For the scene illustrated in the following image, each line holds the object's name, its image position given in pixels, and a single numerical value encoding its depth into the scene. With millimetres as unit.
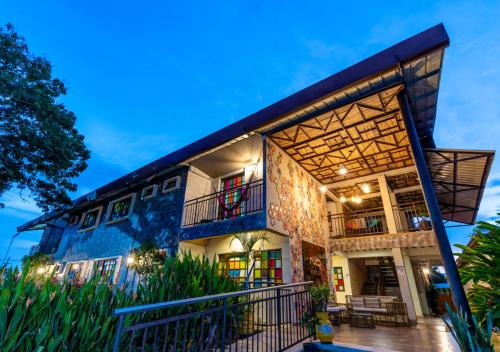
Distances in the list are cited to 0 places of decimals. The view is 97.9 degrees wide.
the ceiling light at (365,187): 10144
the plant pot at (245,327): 4376
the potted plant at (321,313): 3834
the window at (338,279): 10000
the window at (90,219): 11831
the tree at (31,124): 7168
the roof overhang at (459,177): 6176
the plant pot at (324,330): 3812
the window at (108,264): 9569
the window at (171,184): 8962
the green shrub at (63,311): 1983
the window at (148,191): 9796
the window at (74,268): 11370
